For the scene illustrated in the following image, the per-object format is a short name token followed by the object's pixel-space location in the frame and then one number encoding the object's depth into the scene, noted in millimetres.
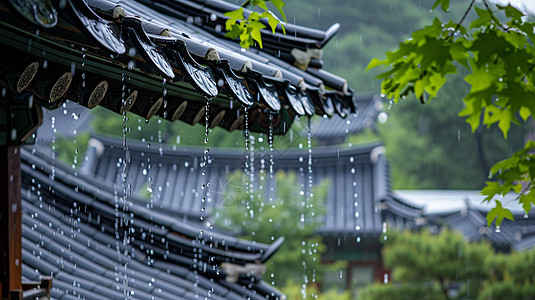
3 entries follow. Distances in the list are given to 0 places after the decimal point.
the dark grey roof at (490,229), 20406
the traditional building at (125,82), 2633
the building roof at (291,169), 17562
